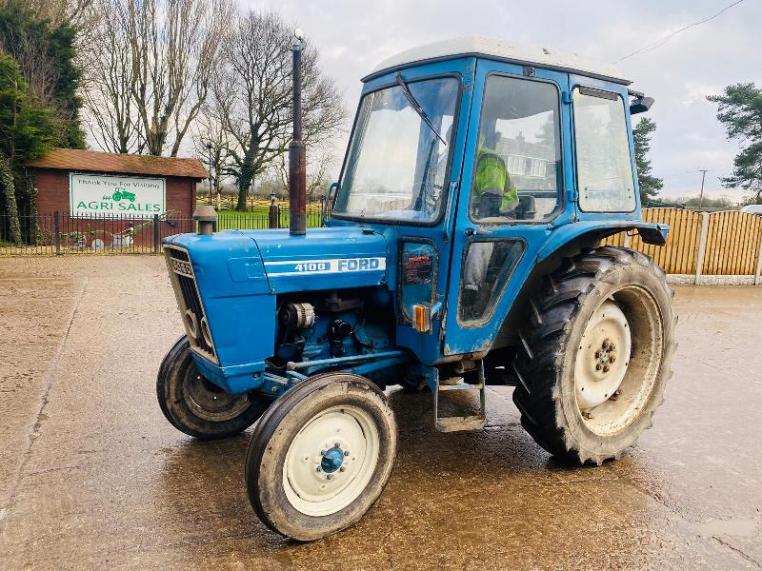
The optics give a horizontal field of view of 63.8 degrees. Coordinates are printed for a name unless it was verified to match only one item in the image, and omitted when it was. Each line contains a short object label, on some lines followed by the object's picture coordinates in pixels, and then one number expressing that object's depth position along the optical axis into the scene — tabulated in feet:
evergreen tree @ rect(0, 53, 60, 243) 54.03
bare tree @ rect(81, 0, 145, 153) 82.07
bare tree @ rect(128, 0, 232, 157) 84.28
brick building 58.44
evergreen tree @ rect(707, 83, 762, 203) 99.45
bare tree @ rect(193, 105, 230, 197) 99.91
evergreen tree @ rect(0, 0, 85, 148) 67.92
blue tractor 10.06
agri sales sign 59.16
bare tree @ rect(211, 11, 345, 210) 96.84
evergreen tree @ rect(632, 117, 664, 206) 120.16
